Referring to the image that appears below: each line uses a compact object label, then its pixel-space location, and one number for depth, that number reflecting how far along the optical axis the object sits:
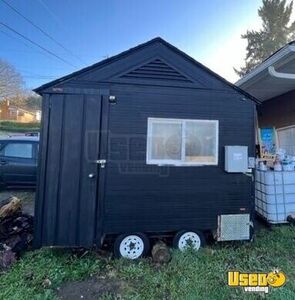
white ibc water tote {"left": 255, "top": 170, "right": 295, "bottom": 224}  5.37
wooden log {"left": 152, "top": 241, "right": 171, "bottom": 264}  4.12
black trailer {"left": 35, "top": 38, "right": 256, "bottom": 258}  4.15
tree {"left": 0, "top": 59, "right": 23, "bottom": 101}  29.25
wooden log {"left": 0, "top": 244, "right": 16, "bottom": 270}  3.89
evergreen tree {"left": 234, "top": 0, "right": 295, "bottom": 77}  23.69
